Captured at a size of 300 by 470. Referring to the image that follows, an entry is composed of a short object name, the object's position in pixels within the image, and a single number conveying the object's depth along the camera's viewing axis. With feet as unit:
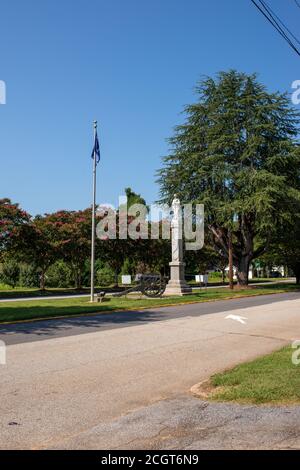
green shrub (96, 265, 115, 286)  165.78
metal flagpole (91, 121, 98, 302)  77.82
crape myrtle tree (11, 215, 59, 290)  112.98
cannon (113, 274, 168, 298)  84.42
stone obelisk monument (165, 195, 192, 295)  92.22
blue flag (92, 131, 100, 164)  80.23
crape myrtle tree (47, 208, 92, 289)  122.62
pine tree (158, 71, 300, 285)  110.73
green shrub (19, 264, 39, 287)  155.12
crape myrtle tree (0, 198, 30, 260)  106.93
